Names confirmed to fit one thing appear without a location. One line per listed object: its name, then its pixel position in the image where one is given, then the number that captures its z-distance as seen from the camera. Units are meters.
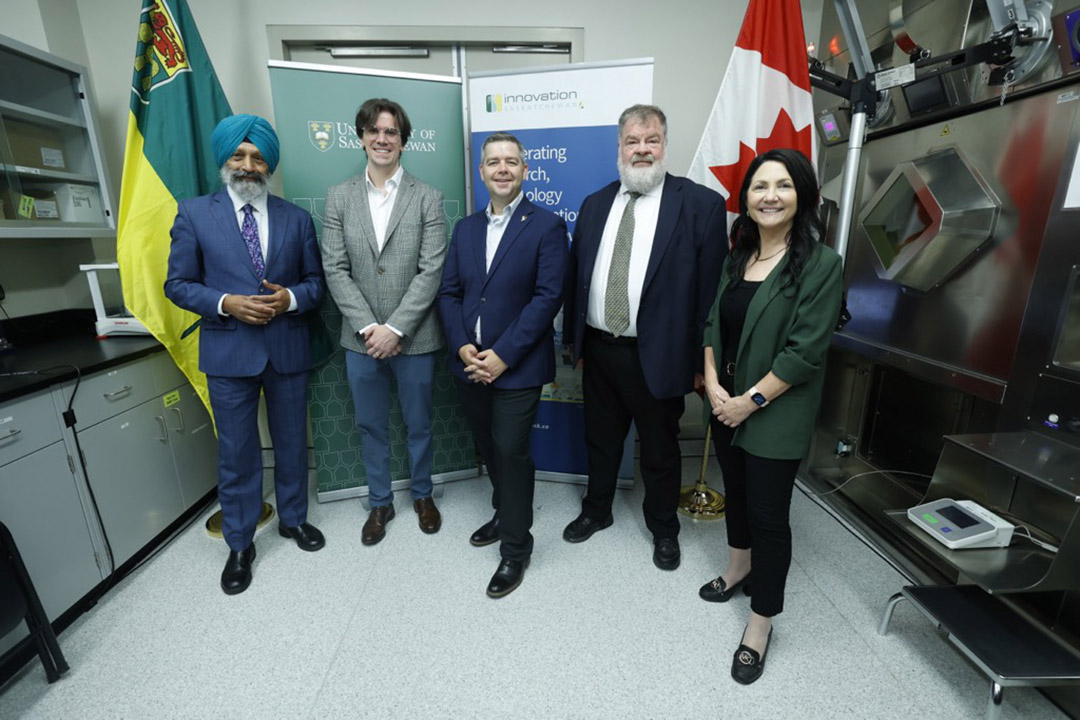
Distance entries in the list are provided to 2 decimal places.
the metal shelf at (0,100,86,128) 2.05
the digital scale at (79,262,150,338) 2.24
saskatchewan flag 2.09
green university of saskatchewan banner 2.19
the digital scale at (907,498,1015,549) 1.48
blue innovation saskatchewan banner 2.27
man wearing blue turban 1.79
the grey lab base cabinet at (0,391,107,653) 1.58
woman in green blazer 1.34
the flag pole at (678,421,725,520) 2.40
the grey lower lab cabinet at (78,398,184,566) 1.91
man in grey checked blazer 1.98
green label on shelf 2.12
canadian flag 2.21
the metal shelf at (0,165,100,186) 2.10
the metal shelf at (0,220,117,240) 2.01
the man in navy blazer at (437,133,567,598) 1.77
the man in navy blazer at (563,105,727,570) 1.75
